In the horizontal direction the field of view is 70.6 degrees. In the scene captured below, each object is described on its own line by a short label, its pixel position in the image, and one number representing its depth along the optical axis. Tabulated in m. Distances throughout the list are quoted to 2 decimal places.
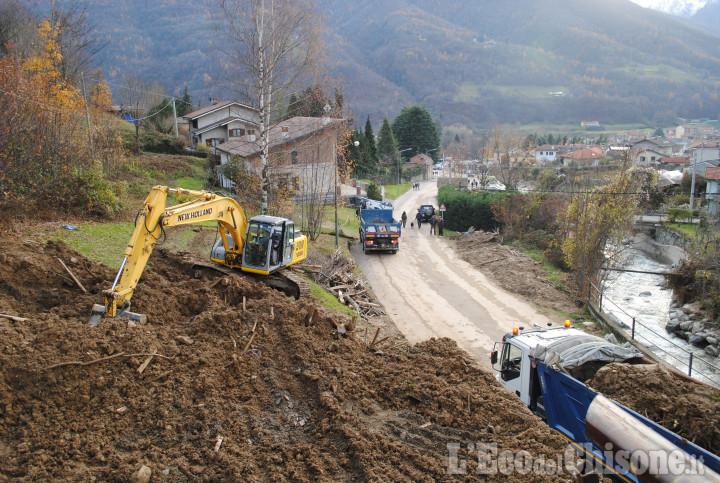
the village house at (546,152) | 103.12
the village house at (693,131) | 143.04
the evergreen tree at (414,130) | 83.19
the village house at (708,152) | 68.49
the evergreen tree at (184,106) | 59.21
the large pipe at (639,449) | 4.02
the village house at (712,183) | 38.28
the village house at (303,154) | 24.61
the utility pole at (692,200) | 38.61
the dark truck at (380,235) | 27.61
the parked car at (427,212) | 40.38
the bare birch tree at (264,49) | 19.67
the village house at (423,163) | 78.50
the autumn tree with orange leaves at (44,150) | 17.88
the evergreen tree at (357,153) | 57.76
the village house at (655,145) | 87.62
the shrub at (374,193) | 47.72
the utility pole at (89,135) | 24.01
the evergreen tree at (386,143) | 69.78
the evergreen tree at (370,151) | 61.16
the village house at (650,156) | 75.55
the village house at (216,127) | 45.66
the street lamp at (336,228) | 25.17
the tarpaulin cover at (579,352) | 9.16
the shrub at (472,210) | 36.75
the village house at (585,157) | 68.50
